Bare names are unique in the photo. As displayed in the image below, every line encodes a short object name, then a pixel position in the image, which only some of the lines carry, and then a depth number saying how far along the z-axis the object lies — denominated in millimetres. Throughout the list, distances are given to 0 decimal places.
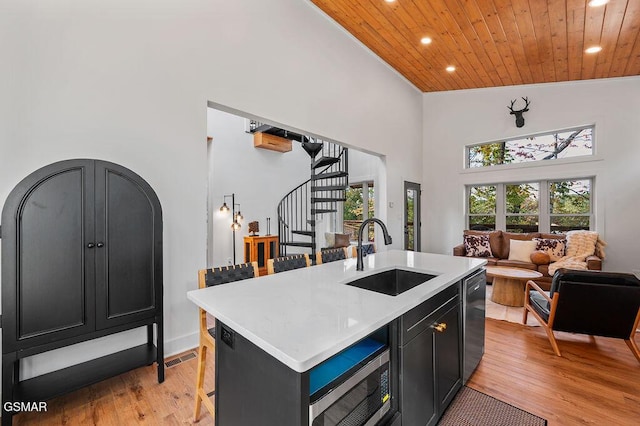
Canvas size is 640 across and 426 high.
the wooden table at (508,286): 3963
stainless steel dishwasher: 2045
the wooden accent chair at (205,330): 1757
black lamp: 5441
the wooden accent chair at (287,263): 2248
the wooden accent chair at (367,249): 3202
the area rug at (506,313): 3456
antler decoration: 5688
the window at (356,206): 7691
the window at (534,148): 5273
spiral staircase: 5492
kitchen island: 902
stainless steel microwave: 942
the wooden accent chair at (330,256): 2695
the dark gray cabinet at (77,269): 1664
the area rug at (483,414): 1800
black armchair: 2400
